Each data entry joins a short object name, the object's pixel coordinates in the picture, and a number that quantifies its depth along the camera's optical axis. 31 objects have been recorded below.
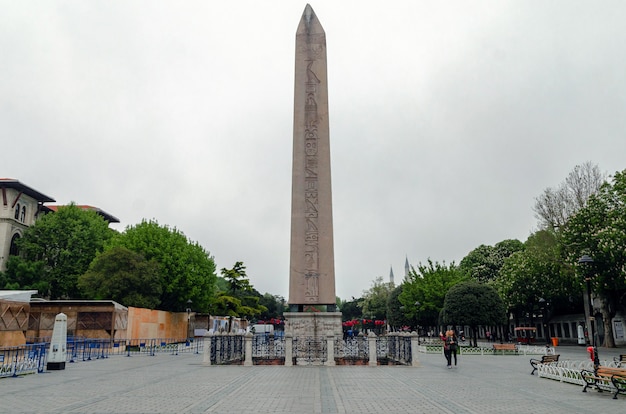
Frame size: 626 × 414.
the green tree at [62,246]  42.19
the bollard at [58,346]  15.88
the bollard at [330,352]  17.61
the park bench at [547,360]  15.30
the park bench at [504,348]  26.37
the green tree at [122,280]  33.25
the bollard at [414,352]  18.06
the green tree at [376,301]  76.38
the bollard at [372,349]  17.86
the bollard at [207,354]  18.28
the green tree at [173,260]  37.91
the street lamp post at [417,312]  46.00
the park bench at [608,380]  10.11
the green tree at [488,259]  54.09
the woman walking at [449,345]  17.69
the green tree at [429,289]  43.94
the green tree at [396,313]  57.25
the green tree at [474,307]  32.22
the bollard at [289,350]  17.77
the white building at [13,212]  43.47
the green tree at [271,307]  89.94
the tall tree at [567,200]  32.56
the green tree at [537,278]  34.94
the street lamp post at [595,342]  12.18
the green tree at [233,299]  44.03
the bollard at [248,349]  17.93
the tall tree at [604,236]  25.19
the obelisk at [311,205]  18.94
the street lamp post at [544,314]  38.30
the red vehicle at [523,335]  47.27
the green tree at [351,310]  100.62
